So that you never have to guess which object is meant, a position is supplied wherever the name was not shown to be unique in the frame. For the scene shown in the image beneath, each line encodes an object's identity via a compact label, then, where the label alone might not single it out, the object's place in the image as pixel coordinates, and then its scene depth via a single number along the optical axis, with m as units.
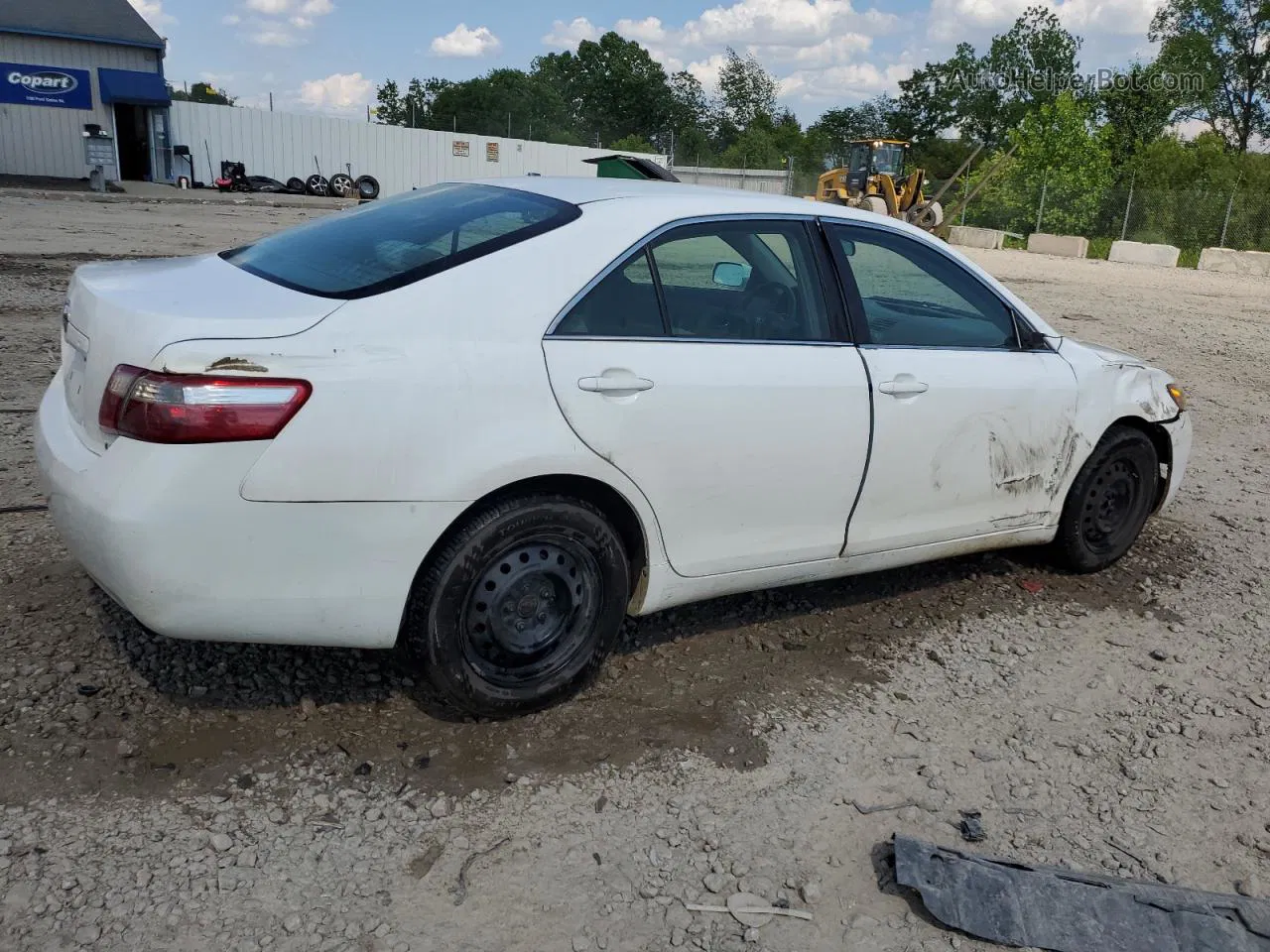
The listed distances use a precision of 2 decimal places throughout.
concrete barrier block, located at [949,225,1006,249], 32.22
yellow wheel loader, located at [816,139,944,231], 28.47
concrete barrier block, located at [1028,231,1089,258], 31.03
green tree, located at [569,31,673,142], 93.19
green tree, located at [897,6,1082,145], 76.19
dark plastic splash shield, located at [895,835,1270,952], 2.60
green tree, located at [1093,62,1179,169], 52.66
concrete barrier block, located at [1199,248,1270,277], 27.58
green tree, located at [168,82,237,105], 52.06
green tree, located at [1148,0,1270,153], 57.81
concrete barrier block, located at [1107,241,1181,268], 28.70
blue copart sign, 31.31
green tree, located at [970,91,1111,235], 35.22
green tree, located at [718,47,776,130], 91.00
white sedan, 2.71
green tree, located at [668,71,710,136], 92.06
